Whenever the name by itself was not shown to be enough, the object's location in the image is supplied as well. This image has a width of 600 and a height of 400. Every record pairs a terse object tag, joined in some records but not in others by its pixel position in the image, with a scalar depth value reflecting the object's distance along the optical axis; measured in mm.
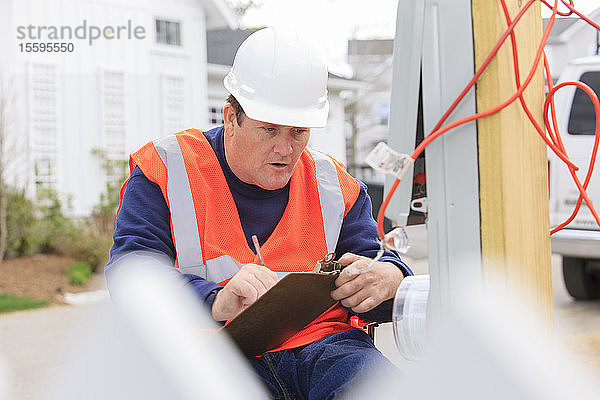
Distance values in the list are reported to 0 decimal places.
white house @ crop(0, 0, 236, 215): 8977
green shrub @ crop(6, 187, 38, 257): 8773
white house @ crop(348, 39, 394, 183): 24047
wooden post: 1157
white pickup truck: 5949
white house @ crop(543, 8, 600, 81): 10617
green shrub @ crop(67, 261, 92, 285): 8453
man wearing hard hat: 1758
